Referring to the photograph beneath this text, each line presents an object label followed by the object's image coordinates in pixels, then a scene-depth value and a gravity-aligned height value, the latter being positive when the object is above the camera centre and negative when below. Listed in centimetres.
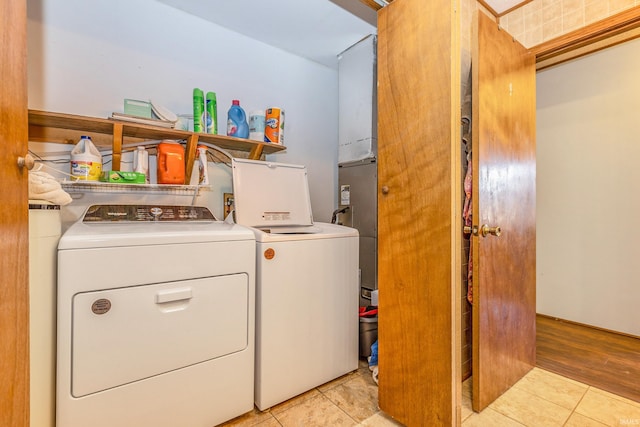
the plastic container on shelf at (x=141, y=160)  171 +29
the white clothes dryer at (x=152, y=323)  108 -46
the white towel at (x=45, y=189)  102 +7
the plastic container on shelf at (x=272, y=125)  204 +59
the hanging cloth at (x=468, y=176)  168 +21
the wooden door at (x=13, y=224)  75 -4
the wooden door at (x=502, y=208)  152 +3
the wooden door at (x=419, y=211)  122 +1
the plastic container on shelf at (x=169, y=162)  174 +28
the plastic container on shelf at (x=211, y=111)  183 +61
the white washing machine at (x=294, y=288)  149 -42
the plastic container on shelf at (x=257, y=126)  201 +57
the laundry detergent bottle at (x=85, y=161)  151 +25
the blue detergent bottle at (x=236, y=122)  196 +58
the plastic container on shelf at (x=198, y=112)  179 +59
